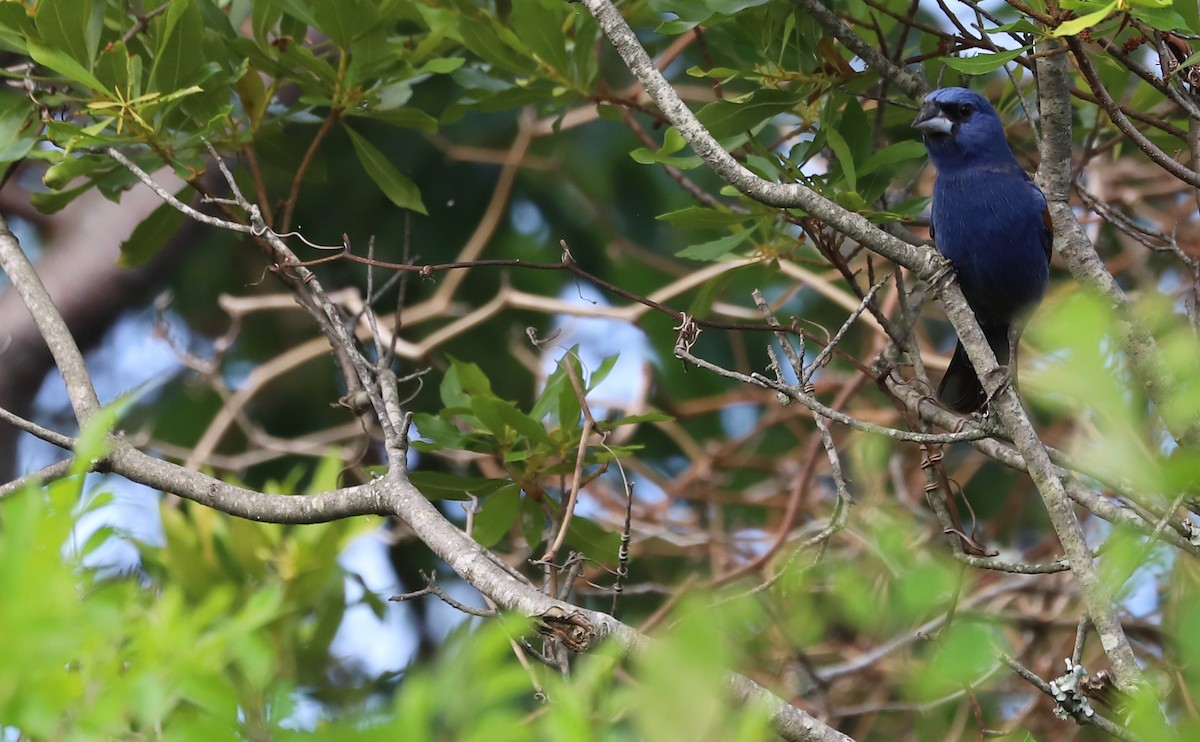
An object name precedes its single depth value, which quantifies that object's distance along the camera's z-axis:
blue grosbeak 6.71
